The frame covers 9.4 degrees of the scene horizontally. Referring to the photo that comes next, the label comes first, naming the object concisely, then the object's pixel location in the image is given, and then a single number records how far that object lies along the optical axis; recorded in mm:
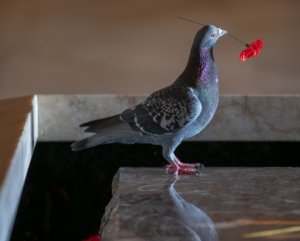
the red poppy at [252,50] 2779
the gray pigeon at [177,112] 2735
